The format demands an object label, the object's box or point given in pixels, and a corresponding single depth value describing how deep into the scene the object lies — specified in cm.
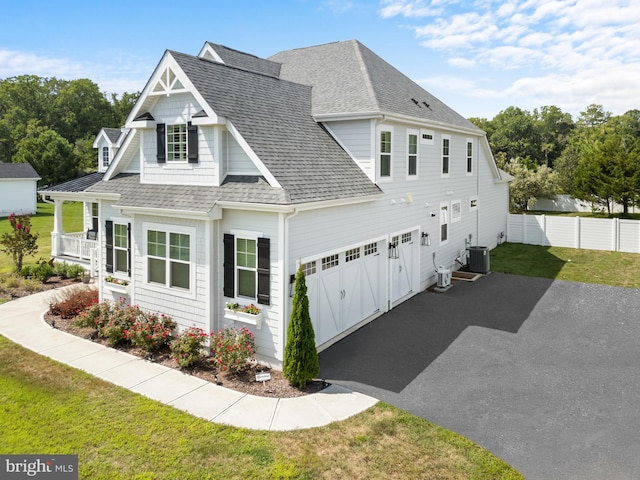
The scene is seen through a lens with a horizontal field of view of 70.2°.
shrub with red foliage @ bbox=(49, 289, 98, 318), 1430
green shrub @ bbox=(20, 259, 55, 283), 1906
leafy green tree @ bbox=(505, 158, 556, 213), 3950
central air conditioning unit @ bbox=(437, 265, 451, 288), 1797
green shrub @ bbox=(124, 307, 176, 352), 1143
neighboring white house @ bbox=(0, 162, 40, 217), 4422
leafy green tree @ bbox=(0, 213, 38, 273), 1970
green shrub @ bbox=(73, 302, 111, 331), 1281
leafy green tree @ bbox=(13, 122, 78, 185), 5400
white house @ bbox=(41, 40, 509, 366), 1081
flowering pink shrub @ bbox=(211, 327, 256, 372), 1017
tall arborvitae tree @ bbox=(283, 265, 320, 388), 956
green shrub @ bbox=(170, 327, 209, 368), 1062
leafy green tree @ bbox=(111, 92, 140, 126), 7994
